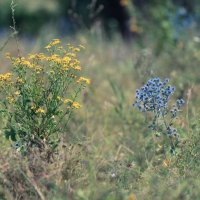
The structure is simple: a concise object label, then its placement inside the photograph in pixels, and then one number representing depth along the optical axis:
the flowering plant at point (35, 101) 7.36
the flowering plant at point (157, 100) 7.62
